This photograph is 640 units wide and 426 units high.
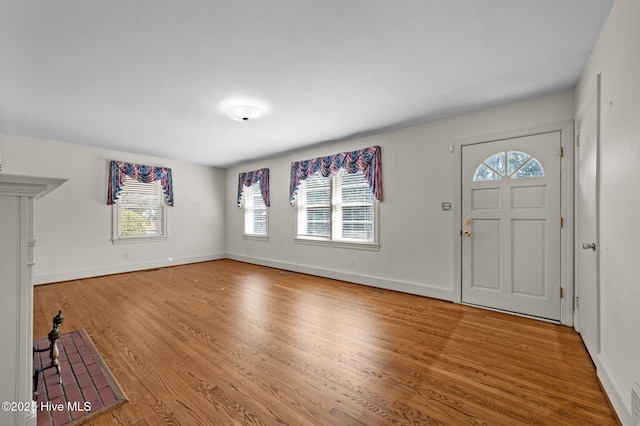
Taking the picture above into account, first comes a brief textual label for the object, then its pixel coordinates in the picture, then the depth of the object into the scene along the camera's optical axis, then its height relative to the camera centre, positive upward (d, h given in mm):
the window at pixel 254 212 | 6348 +15
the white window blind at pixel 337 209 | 4551 +61
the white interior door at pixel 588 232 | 2062 -162
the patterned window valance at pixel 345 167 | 4234 +797
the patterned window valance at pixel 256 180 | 6047 +744
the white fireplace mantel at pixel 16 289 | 1254 -360
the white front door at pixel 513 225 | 2904 -136
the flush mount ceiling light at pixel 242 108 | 3049 +1230
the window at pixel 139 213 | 5352 -8
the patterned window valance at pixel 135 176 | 5135 +741
